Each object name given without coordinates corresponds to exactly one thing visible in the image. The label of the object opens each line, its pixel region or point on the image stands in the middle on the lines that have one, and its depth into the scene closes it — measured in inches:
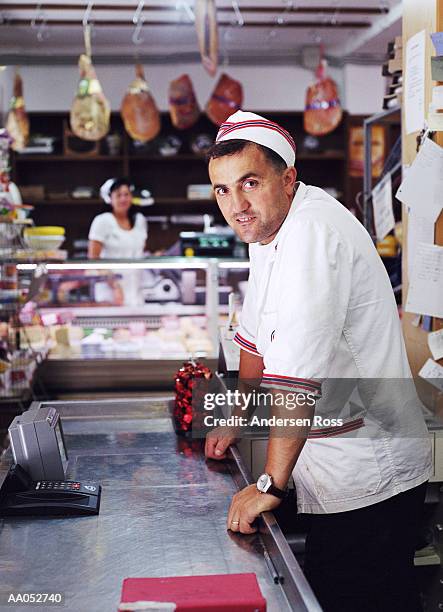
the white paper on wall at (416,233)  110.3
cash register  72.2
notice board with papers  109.0
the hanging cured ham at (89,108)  261.1
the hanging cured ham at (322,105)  295.7
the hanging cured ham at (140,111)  287.1
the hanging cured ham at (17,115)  290.0
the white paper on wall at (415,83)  112.5
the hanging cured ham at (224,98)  300.5
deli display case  204.1
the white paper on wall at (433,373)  110.7
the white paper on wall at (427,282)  109.3
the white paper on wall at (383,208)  143.3
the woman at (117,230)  259.6
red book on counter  50.8
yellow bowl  210.8
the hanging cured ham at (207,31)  205.0
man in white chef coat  71.2
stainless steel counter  58.2
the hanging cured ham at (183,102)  293.9
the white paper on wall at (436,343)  110.3
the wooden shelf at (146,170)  350.9
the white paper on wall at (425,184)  107.0
